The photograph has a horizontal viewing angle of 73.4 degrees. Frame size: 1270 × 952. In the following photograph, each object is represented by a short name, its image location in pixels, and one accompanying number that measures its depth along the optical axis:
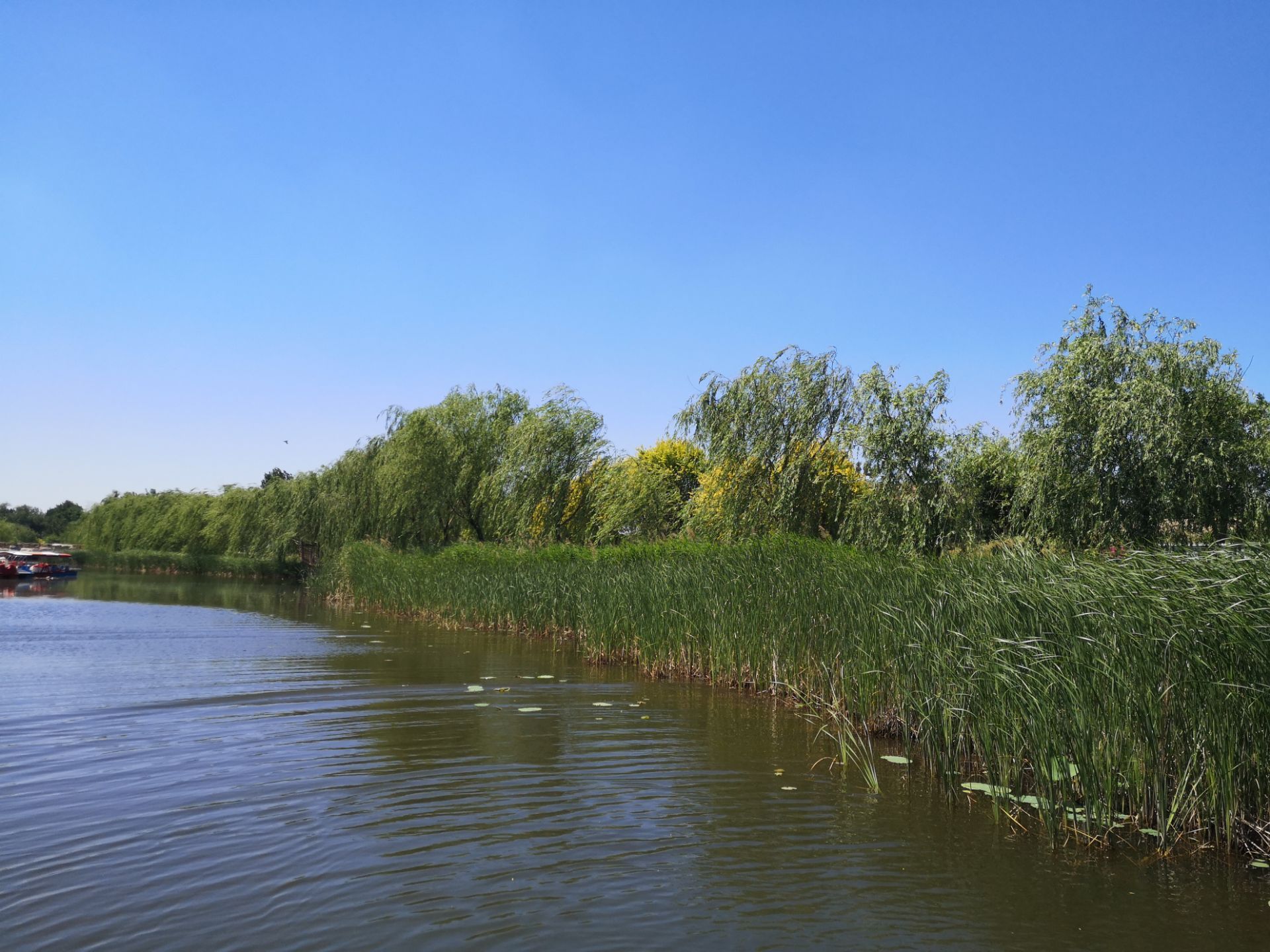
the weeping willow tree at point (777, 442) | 18.67
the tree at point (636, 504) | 25.53
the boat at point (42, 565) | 43.47
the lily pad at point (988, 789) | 6.21
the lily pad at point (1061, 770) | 5.66
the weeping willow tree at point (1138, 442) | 15.96
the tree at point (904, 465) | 17.27
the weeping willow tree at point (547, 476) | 27.44
